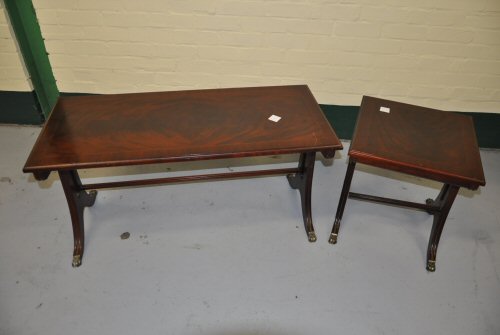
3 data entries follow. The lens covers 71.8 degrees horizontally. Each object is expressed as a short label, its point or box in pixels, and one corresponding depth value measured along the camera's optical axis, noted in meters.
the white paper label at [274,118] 1.71
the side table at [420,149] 1.53
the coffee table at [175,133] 1.47
